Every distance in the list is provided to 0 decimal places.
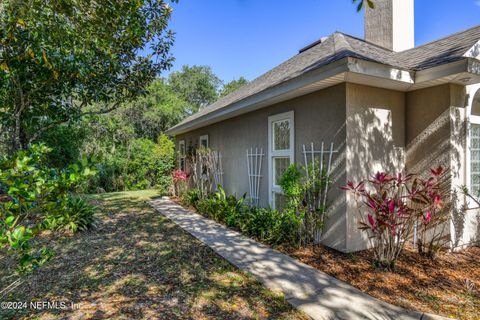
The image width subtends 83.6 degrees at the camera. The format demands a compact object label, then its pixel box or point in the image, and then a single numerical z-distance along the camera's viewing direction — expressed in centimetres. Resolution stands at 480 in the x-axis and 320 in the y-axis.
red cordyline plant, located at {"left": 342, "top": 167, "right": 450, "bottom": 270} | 381
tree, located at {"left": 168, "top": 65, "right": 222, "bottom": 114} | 3312
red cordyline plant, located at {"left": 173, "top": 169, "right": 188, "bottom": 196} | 1062
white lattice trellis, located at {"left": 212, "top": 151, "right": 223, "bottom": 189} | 912
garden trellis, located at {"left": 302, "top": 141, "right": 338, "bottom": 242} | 493
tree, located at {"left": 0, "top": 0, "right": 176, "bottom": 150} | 427
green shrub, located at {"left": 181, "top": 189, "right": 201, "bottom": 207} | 923
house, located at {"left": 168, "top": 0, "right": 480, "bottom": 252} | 438
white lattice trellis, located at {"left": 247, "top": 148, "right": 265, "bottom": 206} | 716
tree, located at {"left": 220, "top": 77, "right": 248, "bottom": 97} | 3656
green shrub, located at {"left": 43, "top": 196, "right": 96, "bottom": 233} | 613
